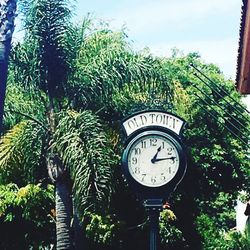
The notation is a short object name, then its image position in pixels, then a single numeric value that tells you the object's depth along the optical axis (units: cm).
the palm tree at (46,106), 1321
